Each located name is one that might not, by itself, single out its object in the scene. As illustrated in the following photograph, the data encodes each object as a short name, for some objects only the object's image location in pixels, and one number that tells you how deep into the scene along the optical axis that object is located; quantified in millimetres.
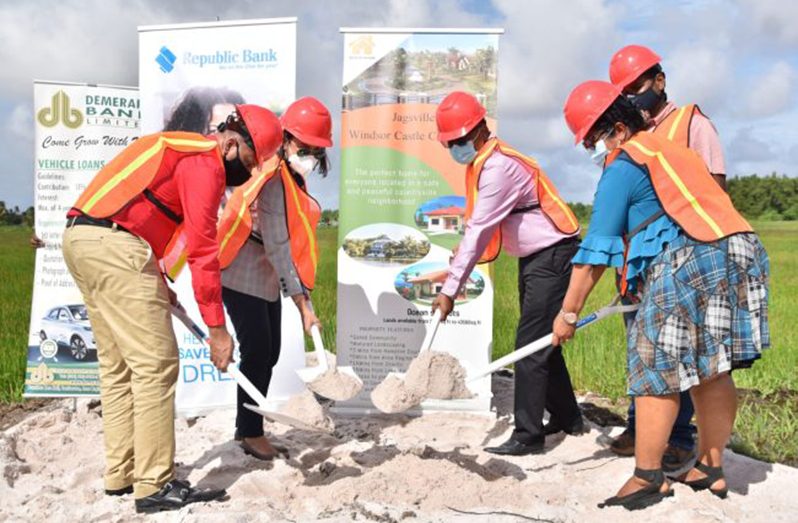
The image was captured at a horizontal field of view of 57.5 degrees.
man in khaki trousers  2791
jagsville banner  4324
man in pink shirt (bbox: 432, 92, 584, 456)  3529
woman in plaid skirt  2725
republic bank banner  4301
